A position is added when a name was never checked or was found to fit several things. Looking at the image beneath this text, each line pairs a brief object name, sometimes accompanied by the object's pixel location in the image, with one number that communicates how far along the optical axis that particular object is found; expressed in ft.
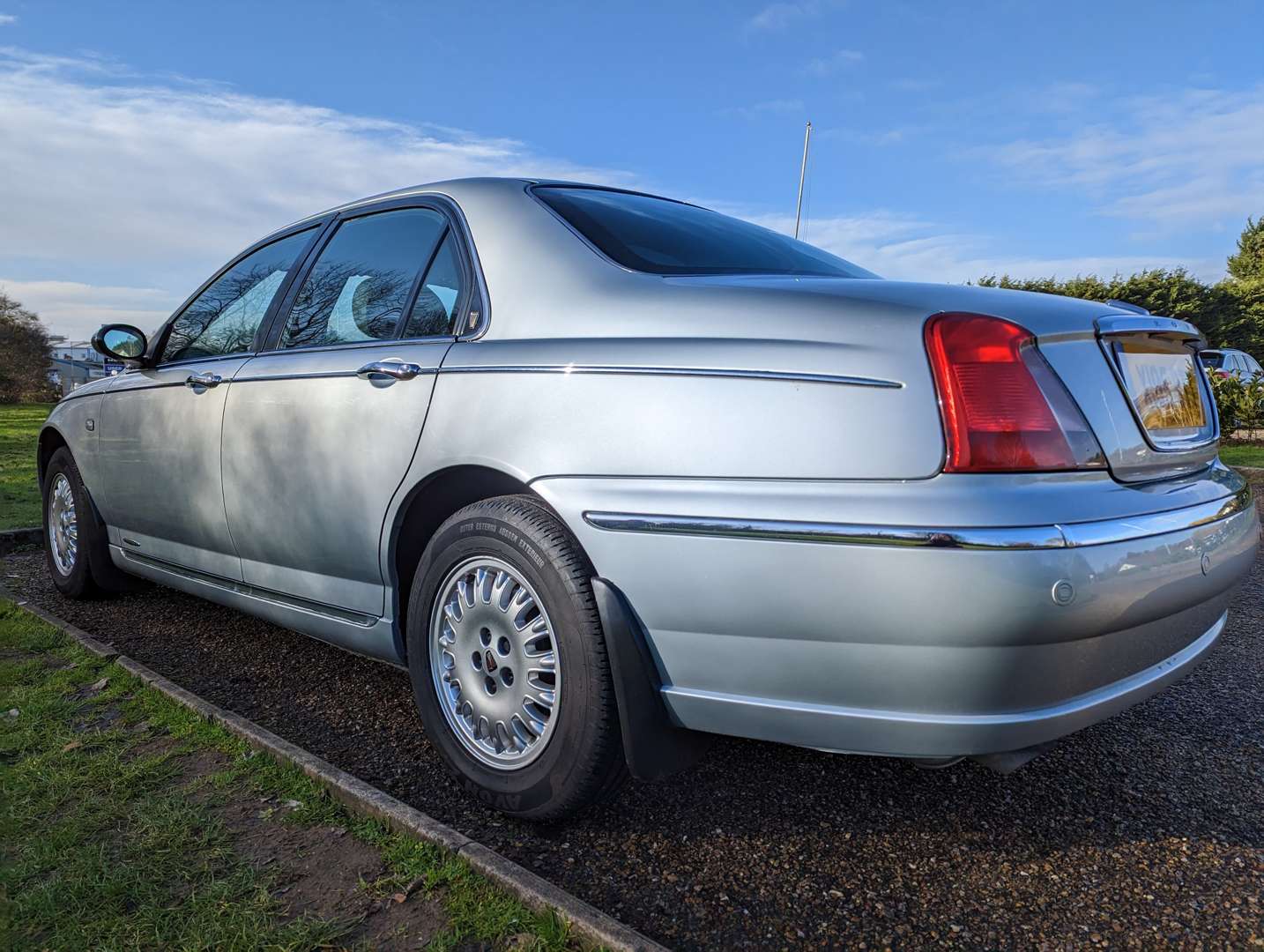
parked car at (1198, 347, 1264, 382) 54.90
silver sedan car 5.30
